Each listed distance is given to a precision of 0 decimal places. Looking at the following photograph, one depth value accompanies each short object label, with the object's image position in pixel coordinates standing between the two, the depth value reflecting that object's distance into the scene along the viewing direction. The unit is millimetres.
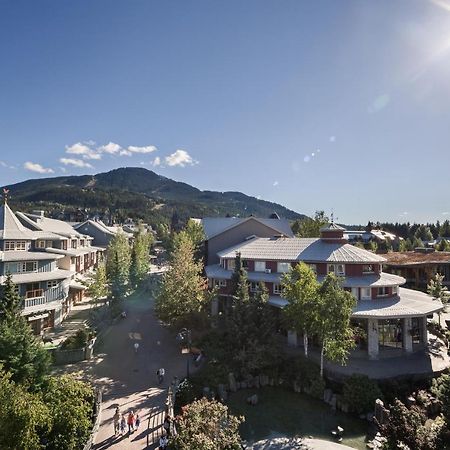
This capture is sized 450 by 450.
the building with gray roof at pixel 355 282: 34844
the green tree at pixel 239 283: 34031
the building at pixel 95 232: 79000
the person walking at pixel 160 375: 29719
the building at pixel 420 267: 62656
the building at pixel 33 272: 37438
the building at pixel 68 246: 47438
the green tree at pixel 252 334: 30844
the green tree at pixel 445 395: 19156
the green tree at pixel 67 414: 19141
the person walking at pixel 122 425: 21836
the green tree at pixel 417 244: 103000
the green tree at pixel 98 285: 46678
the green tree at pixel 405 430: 16969
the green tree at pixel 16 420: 15914
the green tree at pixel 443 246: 85556
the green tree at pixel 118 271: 51781
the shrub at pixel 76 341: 34562
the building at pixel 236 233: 56531
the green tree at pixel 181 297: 36938
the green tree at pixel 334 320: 29109
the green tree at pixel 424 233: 129212
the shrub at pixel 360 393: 27328
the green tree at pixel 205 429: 15648
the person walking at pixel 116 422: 22297
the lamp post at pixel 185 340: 36094
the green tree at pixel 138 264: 61094
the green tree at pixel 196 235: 59678
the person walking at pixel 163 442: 19562
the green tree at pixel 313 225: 68312
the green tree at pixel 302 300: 30406
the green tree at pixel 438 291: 46844
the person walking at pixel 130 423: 22234
